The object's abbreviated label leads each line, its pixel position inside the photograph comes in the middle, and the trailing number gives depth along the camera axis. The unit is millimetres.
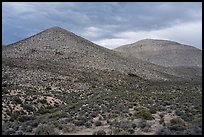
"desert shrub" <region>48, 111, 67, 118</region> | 17126
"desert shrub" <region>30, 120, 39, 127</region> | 14266
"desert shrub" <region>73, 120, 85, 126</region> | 14017
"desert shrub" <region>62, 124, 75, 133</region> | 12844
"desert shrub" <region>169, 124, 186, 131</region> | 11927
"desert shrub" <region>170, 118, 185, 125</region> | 13316
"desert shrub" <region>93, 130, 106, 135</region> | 11505
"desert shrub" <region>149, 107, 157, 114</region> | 16517
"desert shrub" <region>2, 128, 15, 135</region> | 12655
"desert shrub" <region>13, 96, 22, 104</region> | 20872
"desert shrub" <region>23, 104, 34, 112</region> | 20169
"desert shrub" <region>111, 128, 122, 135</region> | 11681
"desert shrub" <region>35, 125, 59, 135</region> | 12064
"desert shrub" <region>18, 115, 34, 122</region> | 17107
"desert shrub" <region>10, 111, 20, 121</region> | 17526
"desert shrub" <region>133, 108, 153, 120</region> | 14790
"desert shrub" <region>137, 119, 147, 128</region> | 12679
